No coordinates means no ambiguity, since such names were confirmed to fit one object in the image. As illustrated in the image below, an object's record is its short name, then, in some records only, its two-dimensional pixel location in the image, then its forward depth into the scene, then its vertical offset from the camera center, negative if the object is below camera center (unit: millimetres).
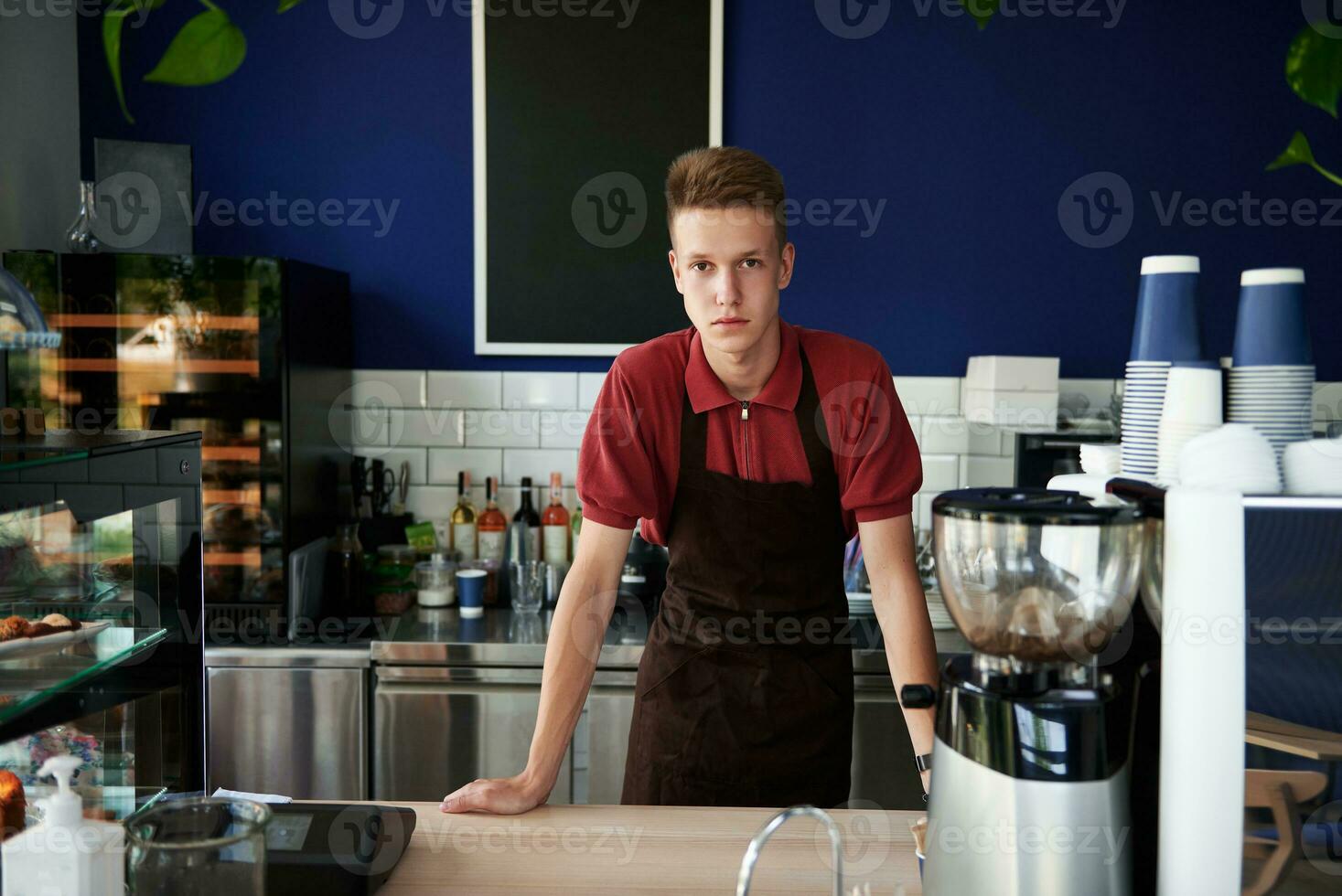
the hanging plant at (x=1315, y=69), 1036 +328
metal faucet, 903 -372
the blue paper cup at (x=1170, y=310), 1133 +103
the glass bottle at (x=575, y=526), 3459 -380
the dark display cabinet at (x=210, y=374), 2914 +83
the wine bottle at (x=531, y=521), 3459 -368
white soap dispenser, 957 -395
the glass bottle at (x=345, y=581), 3244 -522
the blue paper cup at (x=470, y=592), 3229 -554
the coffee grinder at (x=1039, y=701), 1020 -278
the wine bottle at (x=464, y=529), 3469 -392
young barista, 1797 -194
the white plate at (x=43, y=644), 1169 -265
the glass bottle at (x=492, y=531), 3463 -398
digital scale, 1209 -519
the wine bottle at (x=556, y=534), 3434 -402
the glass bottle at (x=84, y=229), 3041 +488
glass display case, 1159 -249
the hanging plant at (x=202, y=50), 933 +312
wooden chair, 1041 -366
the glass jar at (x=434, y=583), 3295 -537
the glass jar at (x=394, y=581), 3232 -527
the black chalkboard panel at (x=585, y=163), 3447 +777
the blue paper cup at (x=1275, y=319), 1072 +88
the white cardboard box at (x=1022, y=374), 3141 +97
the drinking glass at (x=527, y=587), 3273 -543
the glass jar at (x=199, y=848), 906 -378
